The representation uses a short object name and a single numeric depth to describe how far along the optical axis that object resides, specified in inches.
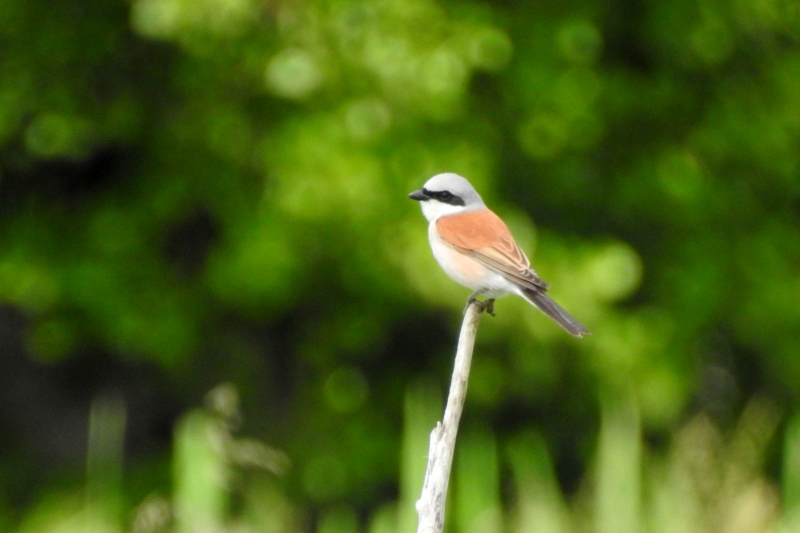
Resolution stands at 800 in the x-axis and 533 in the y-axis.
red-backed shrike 332.8
